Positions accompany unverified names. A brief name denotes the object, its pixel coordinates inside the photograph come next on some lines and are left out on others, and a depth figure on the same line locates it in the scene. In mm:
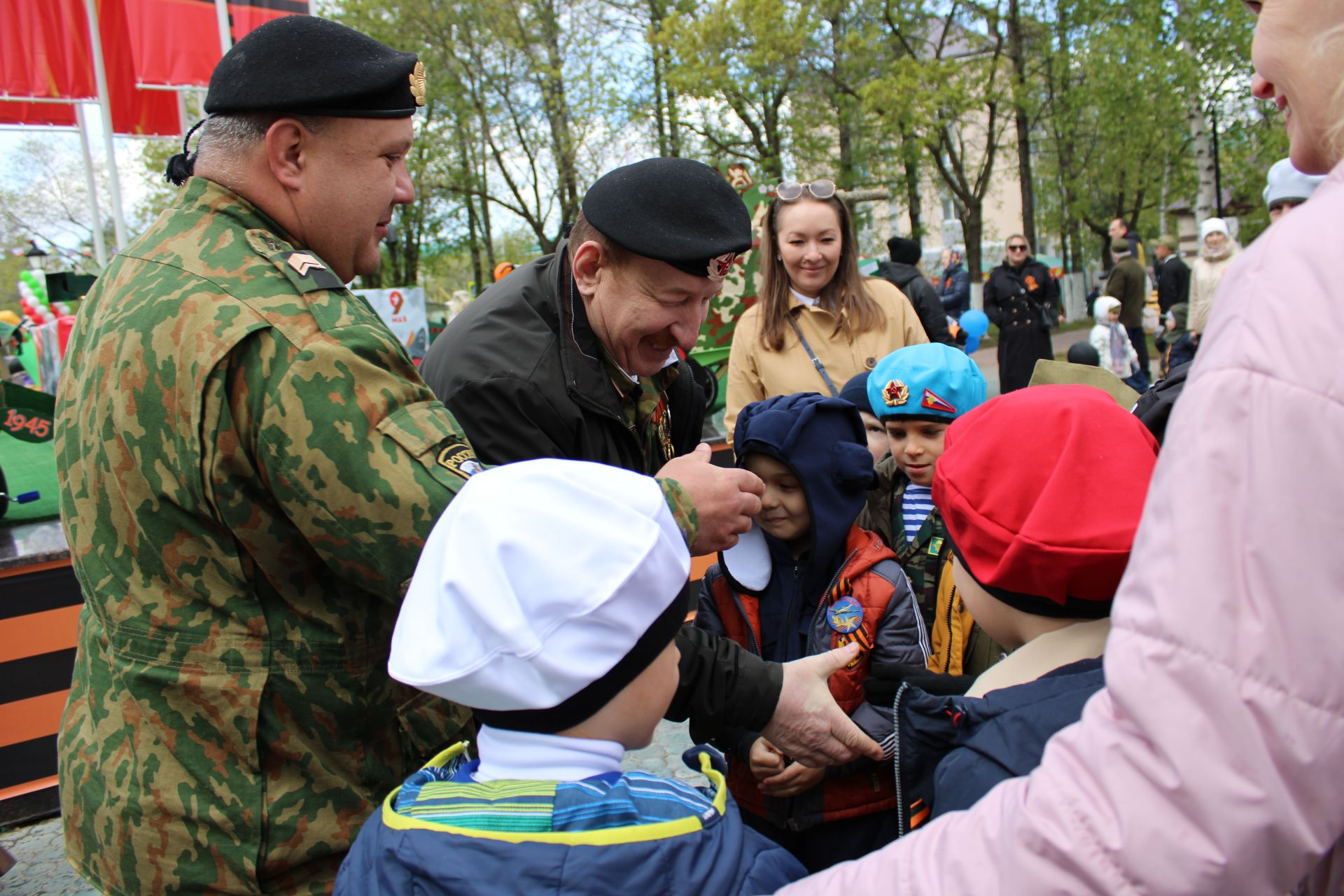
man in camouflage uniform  1441
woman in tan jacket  3928
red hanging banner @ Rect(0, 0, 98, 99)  9539
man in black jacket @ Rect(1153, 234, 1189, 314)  13180
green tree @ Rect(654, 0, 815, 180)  19062
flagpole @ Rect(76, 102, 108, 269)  11117
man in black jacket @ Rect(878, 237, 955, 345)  6414
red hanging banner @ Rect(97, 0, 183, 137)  9781
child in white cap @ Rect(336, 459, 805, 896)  1069
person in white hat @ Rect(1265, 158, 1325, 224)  4340
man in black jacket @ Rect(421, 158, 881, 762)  1811
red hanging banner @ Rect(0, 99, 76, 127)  13578
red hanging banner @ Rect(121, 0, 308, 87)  8328
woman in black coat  10492
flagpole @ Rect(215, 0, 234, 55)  7891
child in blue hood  2225
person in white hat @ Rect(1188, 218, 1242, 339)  9570
